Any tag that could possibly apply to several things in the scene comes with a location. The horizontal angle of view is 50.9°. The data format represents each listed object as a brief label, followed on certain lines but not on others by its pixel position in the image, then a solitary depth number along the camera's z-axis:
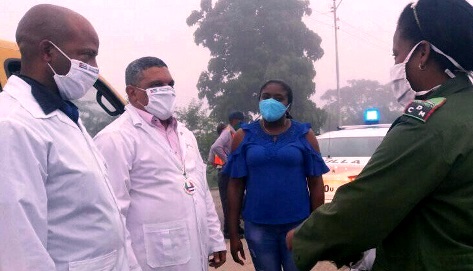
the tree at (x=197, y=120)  18.12
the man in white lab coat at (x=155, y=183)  2.56
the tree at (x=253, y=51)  26.12
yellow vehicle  3.79
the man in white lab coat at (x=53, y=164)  1.50
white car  6.58
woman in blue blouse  3.25
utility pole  29.78
